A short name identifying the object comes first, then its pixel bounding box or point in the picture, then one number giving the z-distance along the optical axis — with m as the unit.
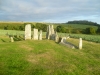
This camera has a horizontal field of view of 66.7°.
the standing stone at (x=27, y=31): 15.08
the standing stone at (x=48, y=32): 17.05
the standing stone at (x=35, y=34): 15.49
